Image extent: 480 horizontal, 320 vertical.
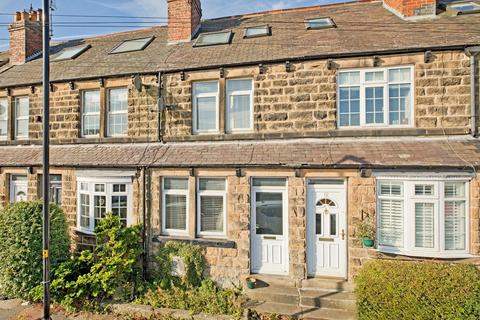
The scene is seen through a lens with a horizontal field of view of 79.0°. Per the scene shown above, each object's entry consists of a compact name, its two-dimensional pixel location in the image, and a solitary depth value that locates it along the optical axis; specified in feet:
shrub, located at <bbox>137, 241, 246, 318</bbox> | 22.77
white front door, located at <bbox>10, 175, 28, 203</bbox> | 33.68
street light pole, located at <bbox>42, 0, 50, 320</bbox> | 20.49
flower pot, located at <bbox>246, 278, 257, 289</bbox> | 24.07
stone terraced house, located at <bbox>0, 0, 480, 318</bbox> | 23.13
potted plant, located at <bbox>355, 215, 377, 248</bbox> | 22.94
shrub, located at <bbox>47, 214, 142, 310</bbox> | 23.63
